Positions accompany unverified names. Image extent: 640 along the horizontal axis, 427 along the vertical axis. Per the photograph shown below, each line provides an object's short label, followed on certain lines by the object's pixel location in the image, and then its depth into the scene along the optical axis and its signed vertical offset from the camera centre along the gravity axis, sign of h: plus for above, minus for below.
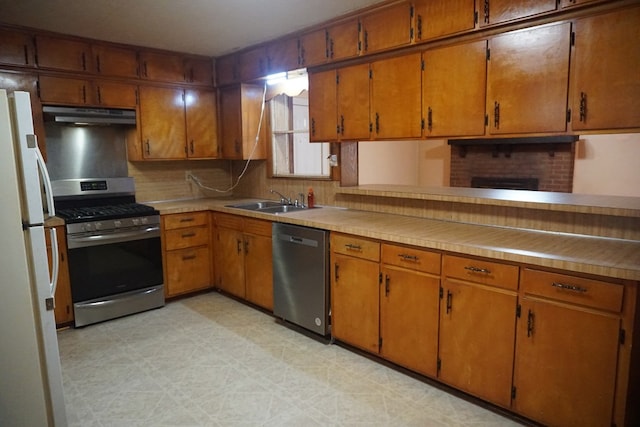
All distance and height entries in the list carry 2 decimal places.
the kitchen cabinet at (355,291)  2.90 -0.92
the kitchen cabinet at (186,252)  4.17 -0.89
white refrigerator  1.87 -0.56
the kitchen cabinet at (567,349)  1.92 -0.91
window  4.44 +0.25
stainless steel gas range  3.61 -0.76
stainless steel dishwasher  3.21 -0.90
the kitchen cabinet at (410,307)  2.56 -0.92
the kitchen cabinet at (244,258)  3.79 -0.91
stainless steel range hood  3.69 +0.45
